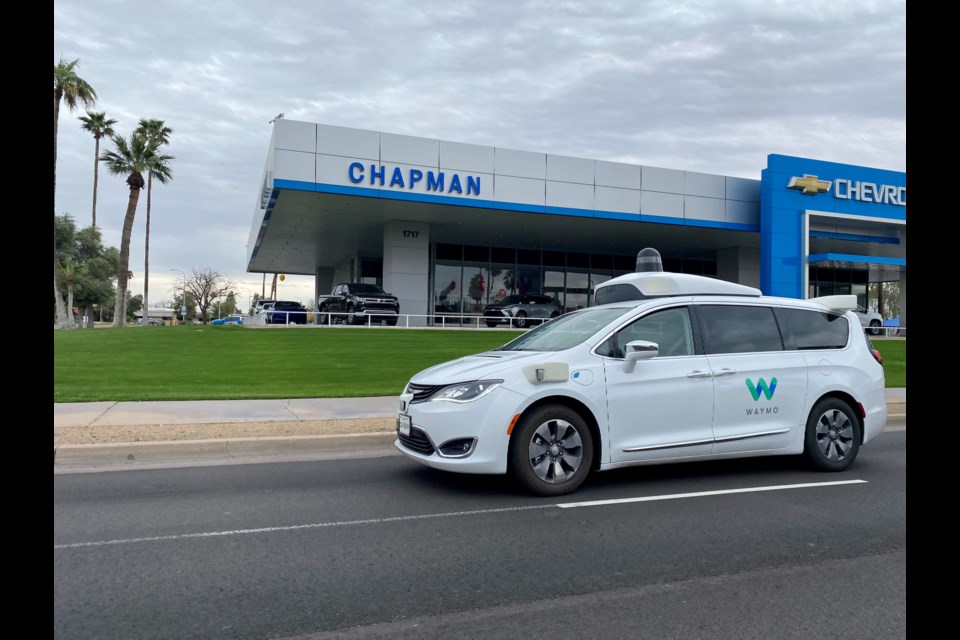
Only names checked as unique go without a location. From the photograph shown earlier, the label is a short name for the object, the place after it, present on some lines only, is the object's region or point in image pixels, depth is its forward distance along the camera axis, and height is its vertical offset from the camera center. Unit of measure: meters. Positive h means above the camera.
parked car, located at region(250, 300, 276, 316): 43.69 +0.95
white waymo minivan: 6.06 -0.63
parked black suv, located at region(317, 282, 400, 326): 29.69 +0.74
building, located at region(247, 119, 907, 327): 27.23 +5.02
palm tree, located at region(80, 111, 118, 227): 50.09 +14.47
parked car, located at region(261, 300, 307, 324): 34.91 +0.38
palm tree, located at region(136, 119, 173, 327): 43.19 +12.03
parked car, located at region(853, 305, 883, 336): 33.22 +0.36
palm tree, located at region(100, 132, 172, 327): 40.78 +9.44
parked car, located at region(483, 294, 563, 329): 31.73 +0.56
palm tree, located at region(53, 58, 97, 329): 37.34 +12.98
